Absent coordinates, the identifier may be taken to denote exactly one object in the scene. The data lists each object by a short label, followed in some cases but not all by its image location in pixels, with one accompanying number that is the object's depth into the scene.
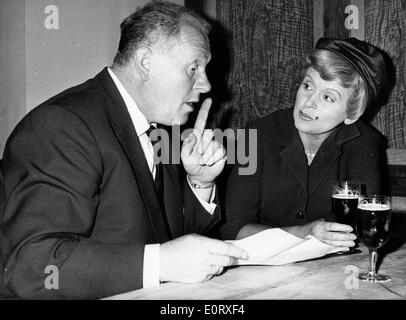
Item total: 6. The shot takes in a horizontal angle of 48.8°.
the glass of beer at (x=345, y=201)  1.61
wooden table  1.15
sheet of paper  1.33
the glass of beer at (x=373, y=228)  1.34
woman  2.24
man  1.19
